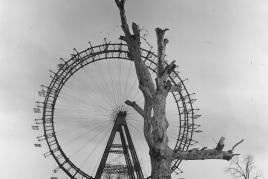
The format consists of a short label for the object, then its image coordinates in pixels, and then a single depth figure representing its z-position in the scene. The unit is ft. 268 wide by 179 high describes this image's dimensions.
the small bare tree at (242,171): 174.33
